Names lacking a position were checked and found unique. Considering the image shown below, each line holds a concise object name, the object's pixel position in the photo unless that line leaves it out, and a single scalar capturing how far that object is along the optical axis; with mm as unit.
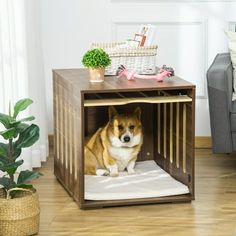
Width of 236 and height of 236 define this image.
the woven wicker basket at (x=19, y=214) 3111
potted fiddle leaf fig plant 3109
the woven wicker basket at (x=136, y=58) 3838
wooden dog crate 3518
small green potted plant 3629
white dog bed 3610
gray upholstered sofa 4012
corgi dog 3803
